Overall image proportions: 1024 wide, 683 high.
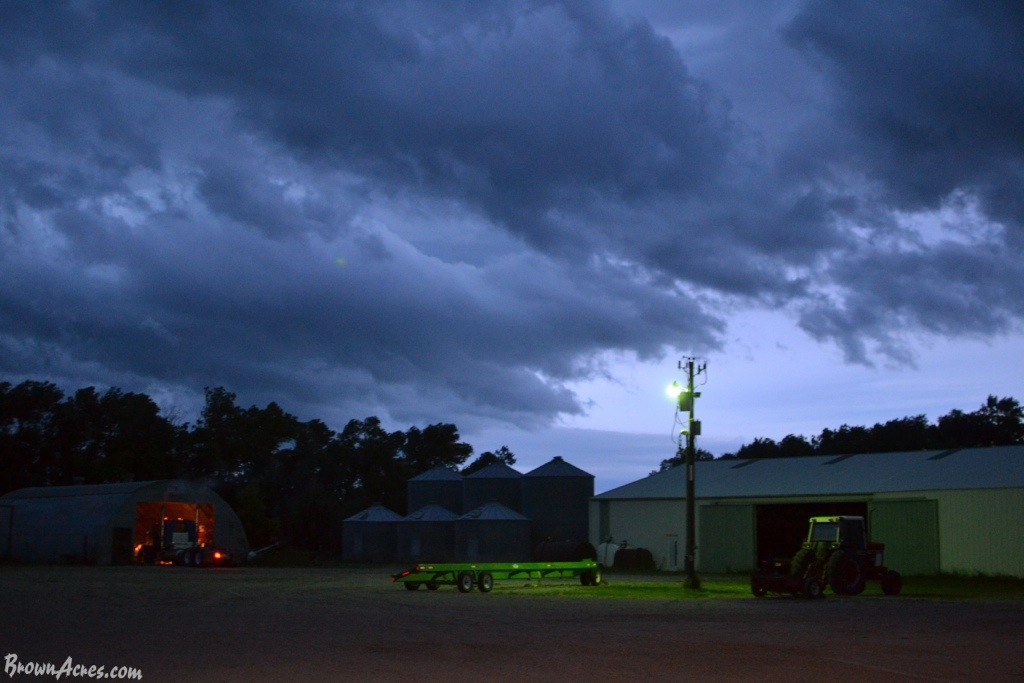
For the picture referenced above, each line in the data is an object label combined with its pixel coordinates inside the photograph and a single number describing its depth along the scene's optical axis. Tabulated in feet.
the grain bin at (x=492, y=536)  209.67
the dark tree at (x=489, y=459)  382.42
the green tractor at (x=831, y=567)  96.68
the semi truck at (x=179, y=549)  175.83
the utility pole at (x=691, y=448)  113.39
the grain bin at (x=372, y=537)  231.09
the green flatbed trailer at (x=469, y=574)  106.93
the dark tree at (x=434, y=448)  365.83
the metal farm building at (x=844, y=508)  136.36
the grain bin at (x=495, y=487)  234.58
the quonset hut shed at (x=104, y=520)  184.85
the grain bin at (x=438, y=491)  246.06
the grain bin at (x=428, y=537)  220.84
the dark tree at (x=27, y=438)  269.44
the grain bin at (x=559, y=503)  220.23
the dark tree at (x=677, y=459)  357.32
